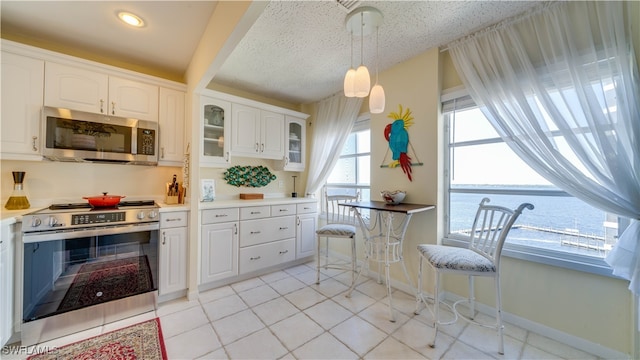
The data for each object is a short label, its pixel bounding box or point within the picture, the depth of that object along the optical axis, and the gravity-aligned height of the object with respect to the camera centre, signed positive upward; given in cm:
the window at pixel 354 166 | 324 +23
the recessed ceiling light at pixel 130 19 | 182 +132
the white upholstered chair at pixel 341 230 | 259 -57
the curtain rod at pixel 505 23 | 171 +133
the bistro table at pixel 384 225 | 204 -50
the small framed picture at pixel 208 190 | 289 -13
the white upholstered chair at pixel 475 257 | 159 -57
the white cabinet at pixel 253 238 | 250 -71
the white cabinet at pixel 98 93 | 199 +82
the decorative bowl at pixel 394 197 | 237 -16
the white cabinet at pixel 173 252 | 217 -71
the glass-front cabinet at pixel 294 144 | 347 +59
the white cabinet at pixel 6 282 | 149 -70
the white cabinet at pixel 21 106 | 182 +60
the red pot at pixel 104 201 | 200 -20
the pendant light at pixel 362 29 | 172 +130
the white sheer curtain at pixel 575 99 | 142 +61
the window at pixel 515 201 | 166 -15
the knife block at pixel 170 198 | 247 -20
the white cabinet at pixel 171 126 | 249 +60
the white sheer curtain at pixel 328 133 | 319 +72
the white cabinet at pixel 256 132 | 297 +67
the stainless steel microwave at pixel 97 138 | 196 +39
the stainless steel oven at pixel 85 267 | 166 -72
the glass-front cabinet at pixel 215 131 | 277 +61
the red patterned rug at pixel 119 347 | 155 -120
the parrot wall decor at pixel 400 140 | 249 +47
